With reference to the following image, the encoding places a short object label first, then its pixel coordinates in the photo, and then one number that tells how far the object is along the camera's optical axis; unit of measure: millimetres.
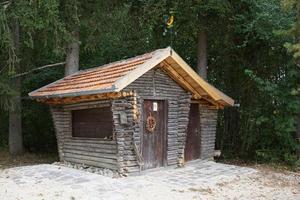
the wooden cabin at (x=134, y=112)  9102
